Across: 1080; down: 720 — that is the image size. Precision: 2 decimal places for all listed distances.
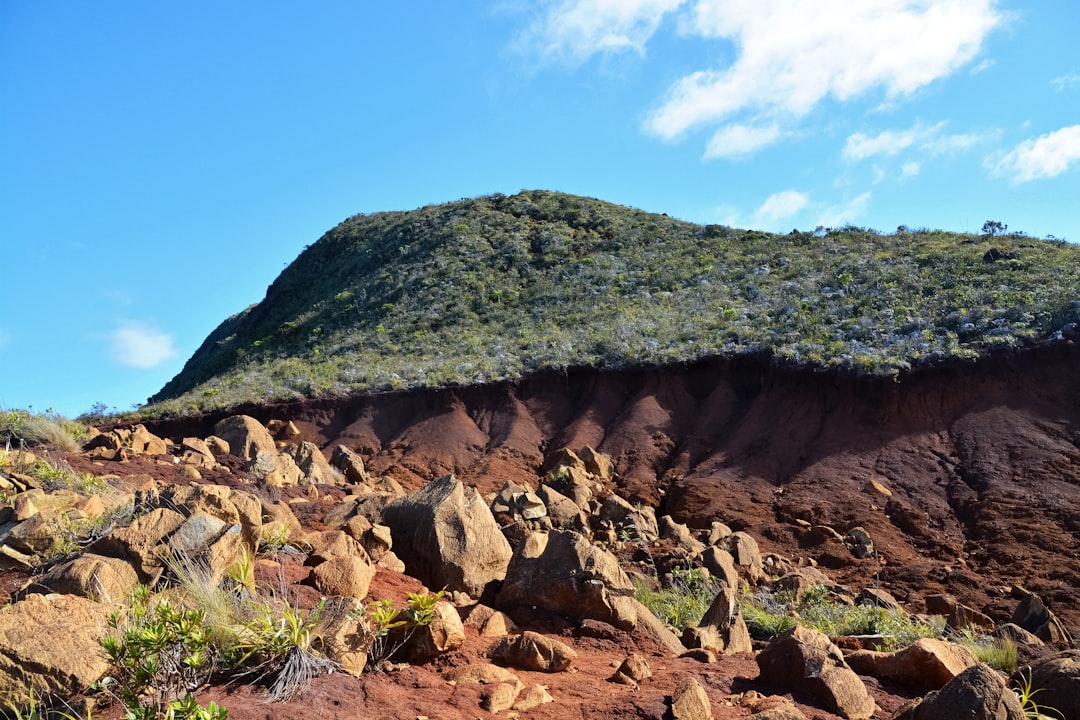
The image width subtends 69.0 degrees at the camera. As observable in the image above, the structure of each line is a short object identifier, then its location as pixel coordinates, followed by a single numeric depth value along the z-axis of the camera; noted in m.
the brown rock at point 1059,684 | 4.49
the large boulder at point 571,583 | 6.18
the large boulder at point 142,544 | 5.40
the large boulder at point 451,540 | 7.01
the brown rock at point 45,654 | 3.83
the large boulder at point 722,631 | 6.17
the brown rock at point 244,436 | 15.17
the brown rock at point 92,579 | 5.06
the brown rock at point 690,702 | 4.05
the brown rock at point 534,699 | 4.26
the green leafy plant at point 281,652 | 4.11
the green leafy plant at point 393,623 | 4.66
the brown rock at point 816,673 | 4.62
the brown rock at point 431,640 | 4.81
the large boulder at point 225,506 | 6.07
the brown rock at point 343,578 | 5.75
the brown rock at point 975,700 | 3.90
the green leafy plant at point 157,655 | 3.74
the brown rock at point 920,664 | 5.09
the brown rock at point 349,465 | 15.51
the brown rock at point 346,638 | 4.43
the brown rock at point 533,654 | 4.96
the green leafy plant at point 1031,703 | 4.47
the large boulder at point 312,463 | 13.58
